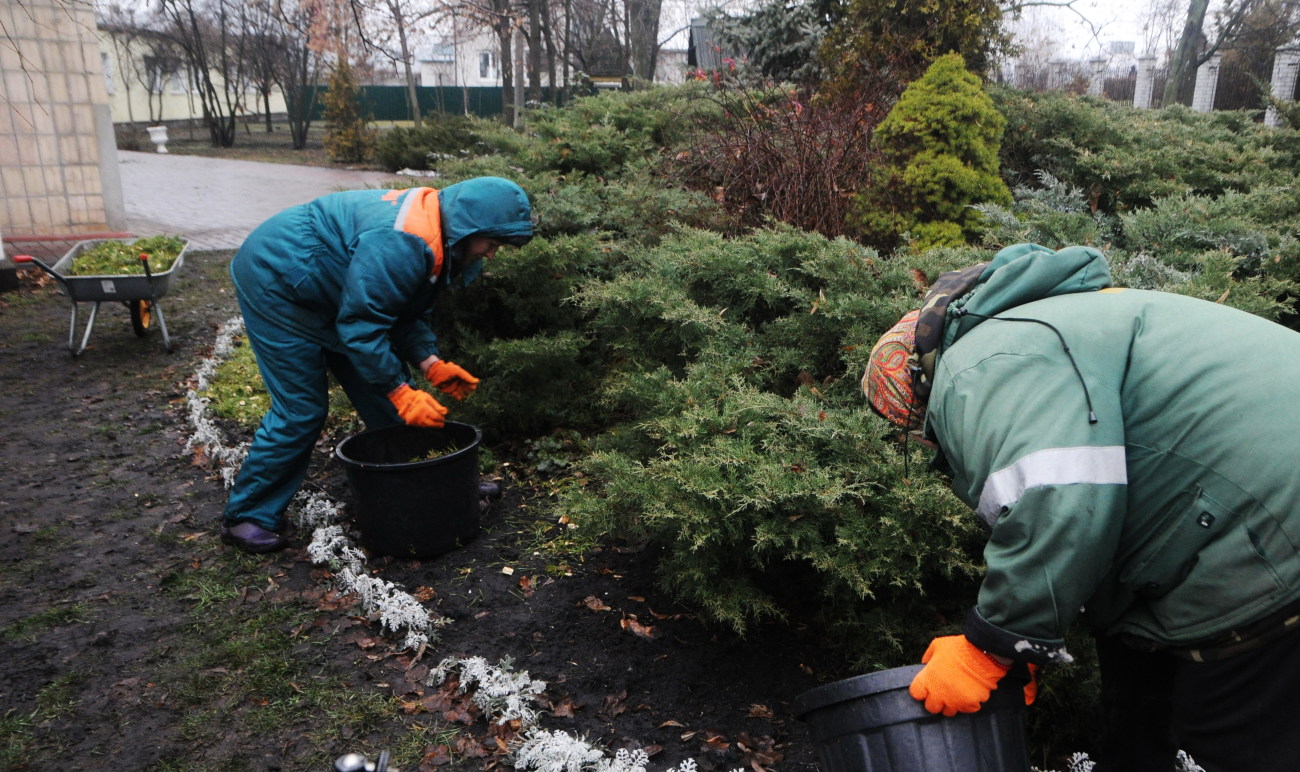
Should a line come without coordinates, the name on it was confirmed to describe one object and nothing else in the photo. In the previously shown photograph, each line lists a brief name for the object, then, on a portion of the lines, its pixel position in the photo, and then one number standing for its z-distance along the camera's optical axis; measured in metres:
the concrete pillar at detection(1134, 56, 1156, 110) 24.19
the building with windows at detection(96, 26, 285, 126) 30.98
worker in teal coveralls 3.47
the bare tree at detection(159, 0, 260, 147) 26.11
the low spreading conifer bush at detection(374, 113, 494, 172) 17.03
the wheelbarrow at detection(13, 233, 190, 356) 6.23
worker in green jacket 1.53
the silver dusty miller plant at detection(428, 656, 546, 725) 2.84
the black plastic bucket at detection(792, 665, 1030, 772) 1.76
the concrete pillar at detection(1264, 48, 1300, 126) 19.09
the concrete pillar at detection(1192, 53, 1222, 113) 21.45
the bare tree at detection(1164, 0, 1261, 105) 17.50
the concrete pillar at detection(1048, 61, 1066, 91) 34.29
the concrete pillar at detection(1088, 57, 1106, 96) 28.97
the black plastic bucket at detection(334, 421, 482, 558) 3.65
